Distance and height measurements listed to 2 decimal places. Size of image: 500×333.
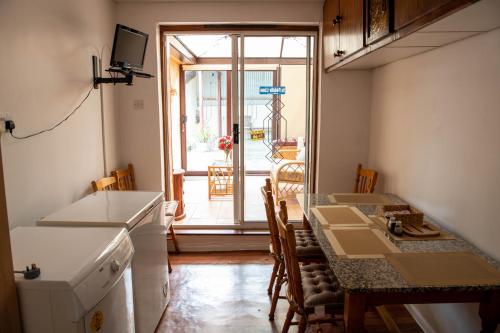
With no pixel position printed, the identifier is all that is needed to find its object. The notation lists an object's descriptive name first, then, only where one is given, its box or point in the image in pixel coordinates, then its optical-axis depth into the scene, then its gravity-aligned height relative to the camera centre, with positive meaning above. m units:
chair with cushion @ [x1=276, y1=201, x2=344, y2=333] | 1.80 -0.88
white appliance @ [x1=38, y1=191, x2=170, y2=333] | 1.99 -0.60
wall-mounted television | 2.68 +0.60
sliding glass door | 3.82 +0.17
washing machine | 1.32 -0.59
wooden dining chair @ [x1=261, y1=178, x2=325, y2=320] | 2.41 -0.84
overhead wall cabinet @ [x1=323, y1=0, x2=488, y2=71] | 1.45 +0.51
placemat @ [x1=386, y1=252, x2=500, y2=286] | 1.47 -0.62
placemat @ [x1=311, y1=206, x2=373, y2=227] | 2.22 -0.58
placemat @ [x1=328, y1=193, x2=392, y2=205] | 2.74 -0.56
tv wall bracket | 2.79 +0.40
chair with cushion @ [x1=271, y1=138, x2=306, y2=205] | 4.01 -0.51
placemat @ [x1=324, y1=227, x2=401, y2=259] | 1.78 -0.60
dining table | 1.44 -0.65
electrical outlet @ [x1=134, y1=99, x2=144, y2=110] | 3.63 +0.21
